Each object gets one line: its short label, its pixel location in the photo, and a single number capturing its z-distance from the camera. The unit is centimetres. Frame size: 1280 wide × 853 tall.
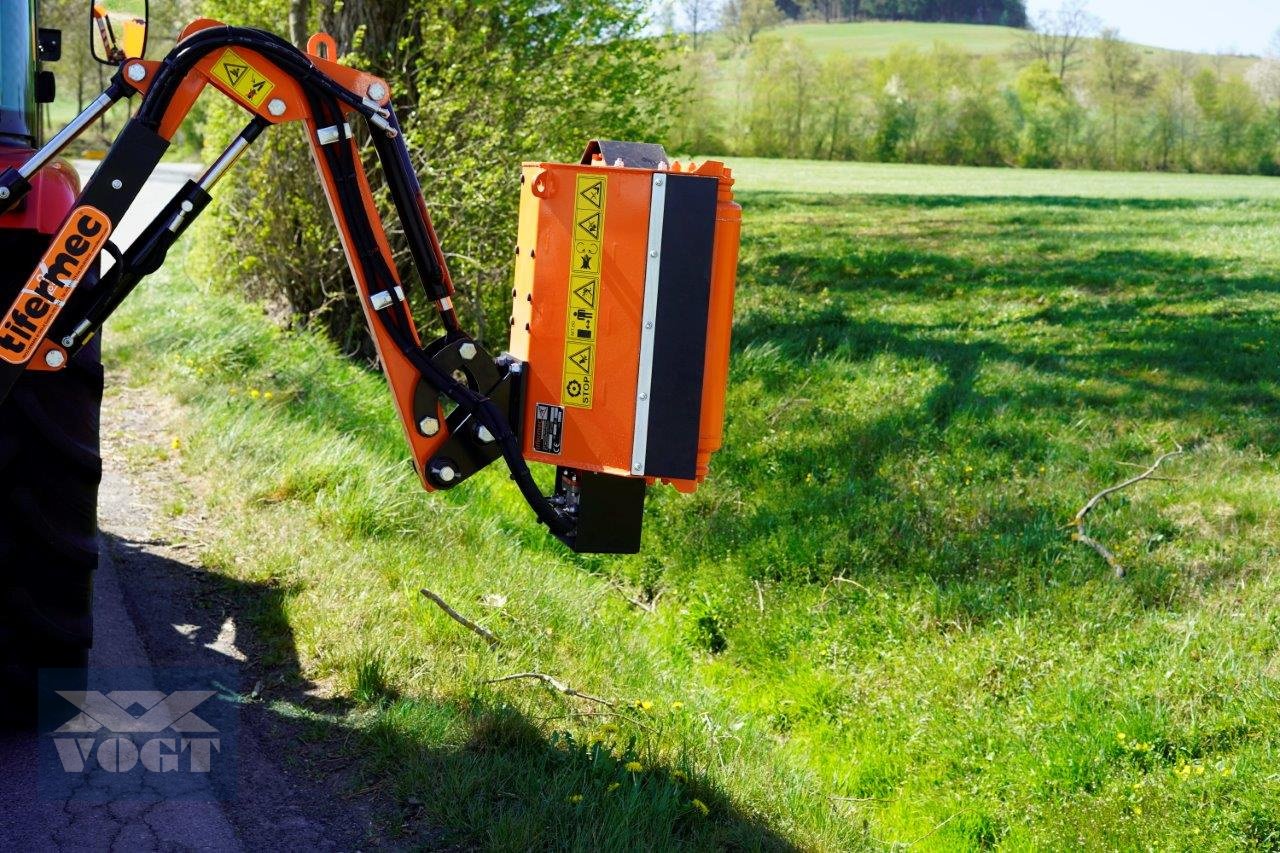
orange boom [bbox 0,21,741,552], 324
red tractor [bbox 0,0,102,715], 344
